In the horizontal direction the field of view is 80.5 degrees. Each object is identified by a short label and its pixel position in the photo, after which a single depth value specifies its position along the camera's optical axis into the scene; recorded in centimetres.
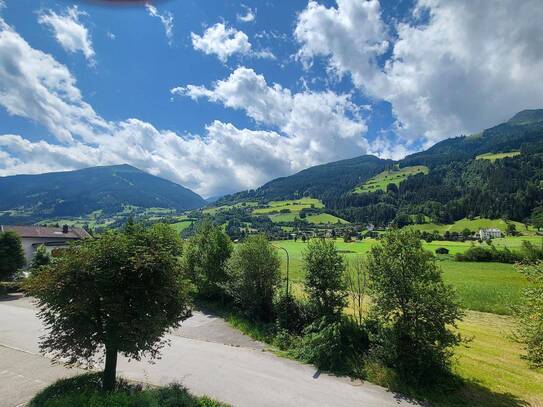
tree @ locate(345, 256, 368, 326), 2078
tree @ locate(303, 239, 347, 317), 2072
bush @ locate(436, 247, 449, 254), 8194
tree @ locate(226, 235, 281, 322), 2716
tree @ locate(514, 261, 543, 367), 1227
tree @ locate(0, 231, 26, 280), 3994
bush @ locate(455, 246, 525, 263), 6956
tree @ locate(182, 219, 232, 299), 3406
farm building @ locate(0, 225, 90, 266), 6612
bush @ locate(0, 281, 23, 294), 3938
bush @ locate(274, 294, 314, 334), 2308
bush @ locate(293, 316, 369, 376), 1762
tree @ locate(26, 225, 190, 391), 1186
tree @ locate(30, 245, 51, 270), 4528
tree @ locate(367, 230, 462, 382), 1500
